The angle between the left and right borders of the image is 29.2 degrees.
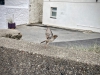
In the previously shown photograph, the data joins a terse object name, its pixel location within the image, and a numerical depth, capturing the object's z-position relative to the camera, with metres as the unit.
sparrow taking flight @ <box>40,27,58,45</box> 2.57
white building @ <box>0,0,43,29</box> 12.49
